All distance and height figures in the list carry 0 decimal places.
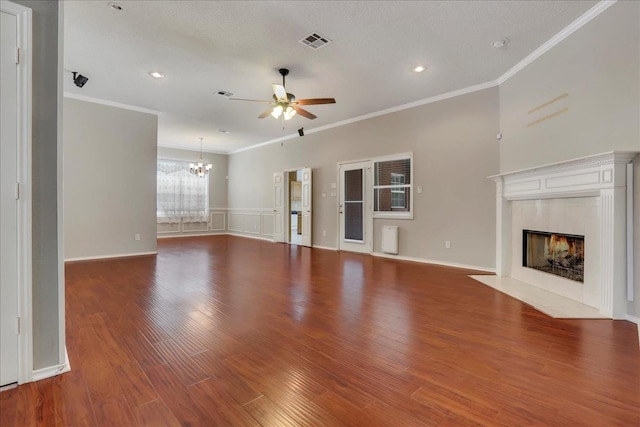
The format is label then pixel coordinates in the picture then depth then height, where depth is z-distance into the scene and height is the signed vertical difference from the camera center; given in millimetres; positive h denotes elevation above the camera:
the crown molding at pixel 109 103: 5383 +2130
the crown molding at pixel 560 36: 2898 +2061
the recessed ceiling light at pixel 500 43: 3531 +2089
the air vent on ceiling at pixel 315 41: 3411 +2070
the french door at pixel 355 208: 6449 +99
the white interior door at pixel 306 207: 7695 +123
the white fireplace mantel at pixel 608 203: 2709 +100
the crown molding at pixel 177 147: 9462 +2182
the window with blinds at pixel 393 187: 5785 +535
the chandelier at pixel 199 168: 9148 +1377
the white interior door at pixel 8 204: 1582 +37
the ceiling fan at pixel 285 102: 4027 +1577
